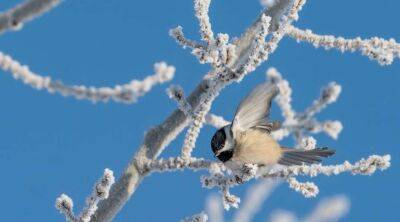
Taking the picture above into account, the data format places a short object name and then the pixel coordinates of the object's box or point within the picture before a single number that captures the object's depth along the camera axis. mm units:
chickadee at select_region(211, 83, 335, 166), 6422
